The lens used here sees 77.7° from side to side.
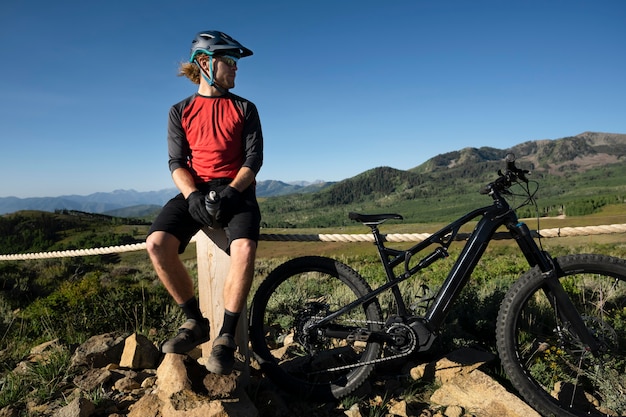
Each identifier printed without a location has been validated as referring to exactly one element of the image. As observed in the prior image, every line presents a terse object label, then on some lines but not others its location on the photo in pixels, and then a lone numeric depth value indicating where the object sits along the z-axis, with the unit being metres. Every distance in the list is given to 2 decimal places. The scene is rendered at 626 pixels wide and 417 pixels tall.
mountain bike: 2.51
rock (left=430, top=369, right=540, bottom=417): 2.42
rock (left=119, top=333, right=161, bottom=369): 2.85
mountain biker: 2.49
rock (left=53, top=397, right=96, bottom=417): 2.18
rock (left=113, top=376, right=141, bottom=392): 2.57
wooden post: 2.78
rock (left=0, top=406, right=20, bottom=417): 2.36
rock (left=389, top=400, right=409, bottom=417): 2.48
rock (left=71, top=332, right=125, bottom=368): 2.89
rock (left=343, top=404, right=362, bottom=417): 2.48
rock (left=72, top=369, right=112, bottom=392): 2.57
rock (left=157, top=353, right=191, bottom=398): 2.13
